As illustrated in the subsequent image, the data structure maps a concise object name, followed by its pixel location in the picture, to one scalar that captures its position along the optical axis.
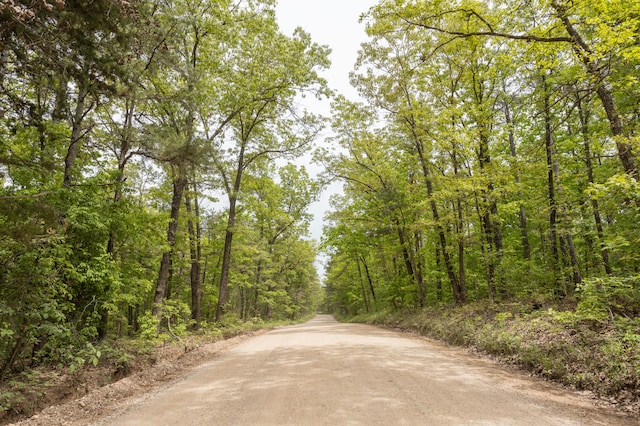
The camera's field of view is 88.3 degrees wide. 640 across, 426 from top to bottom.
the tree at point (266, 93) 14.08
